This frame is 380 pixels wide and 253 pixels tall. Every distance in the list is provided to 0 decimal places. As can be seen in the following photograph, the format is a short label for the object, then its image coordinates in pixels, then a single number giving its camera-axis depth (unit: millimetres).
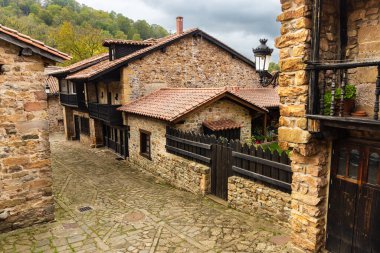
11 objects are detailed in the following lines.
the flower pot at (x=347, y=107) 4727
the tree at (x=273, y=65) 70062
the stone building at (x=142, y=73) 15844
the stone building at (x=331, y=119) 4797
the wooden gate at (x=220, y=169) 9289
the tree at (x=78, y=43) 39406
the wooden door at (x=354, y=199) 4965
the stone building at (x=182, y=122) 11297
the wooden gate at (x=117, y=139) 16438
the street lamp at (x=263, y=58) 6883
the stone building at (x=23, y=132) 7254
